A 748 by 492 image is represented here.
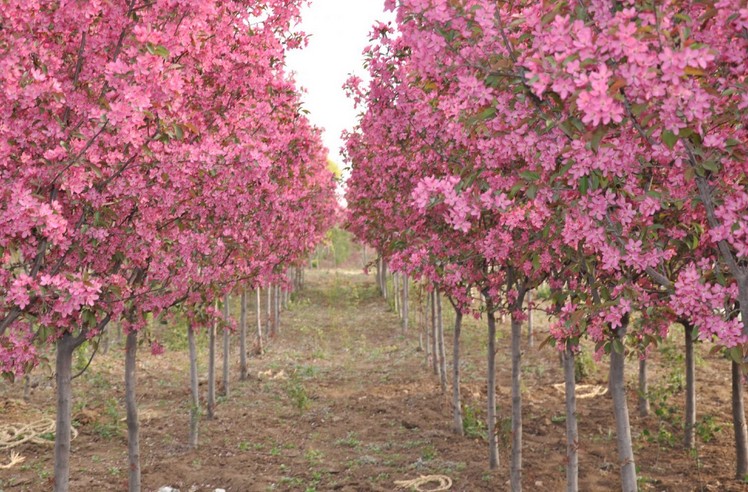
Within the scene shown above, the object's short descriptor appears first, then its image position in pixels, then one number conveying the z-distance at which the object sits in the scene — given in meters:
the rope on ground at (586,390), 13.41
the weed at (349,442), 11.28
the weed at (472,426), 11.41
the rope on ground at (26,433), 11.06
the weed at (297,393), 13.69
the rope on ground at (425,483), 8.95
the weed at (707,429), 10.23
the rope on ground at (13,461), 10.12
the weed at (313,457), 10.27
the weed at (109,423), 11.85
